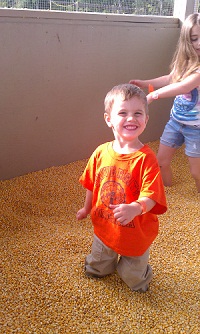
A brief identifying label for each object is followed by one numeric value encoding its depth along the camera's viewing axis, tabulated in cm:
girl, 238
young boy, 143
